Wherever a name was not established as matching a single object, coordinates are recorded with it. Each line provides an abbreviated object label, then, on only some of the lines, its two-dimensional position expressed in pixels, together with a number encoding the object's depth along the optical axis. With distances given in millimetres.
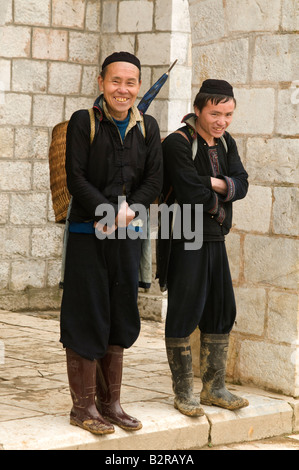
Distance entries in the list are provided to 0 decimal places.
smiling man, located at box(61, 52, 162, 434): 9266
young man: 10047
